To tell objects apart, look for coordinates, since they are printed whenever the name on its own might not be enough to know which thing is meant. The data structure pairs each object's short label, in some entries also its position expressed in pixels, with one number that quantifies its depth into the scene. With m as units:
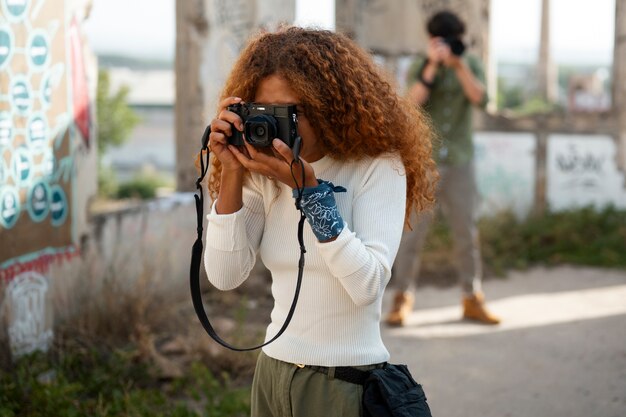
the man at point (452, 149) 5.11
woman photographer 1.95
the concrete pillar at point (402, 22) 8.30
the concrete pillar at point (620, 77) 7.72
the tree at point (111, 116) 13.45
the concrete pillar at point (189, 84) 6.13
